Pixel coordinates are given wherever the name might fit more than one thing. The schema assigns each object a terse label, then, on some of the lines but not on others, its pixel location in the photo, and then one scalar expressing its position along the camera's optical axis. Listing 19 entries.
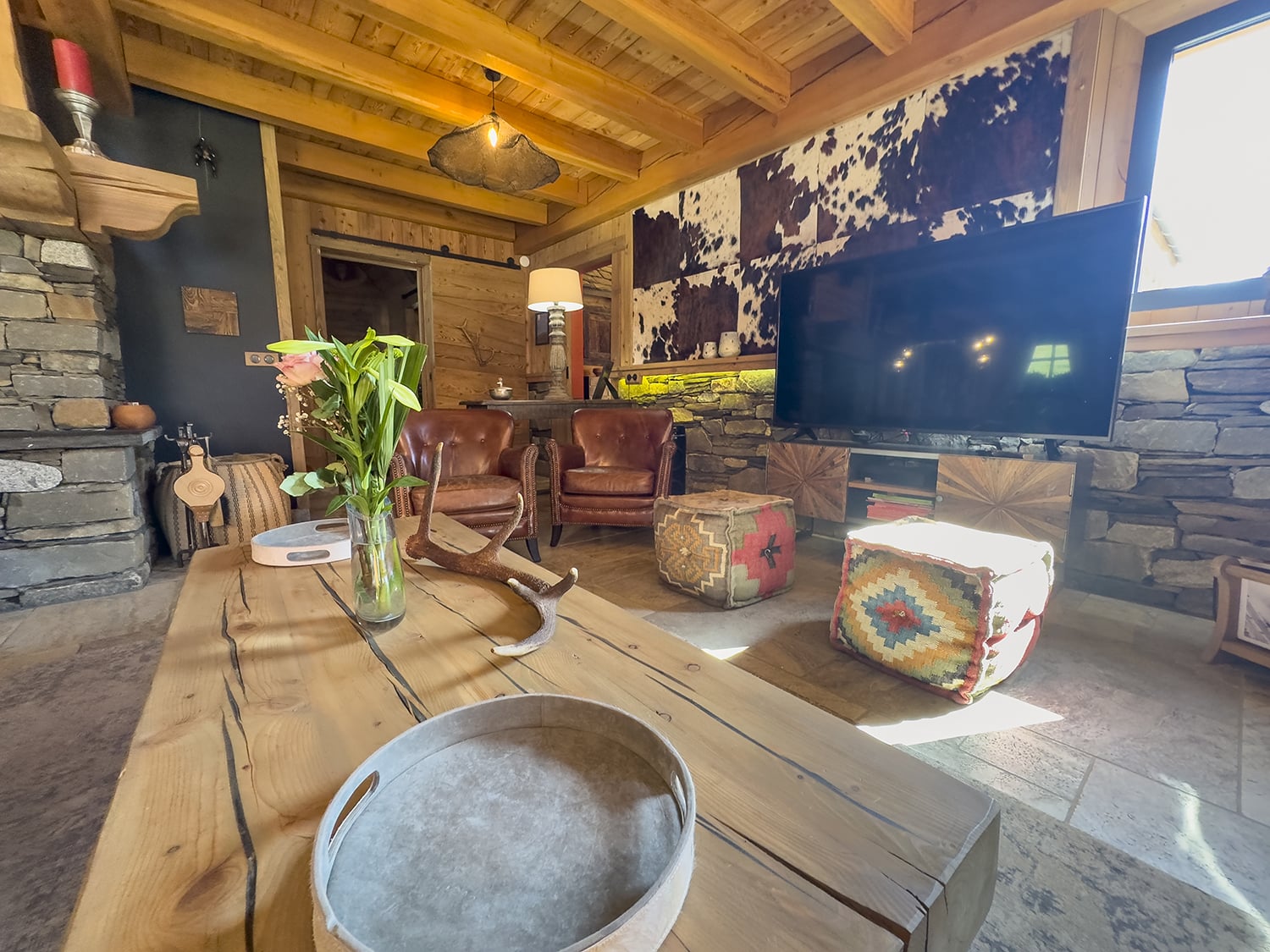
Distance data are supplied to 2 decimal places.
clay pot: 2.34
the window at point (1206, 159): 1.78
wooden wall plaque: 3.04
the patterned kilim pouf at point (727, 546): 1.96
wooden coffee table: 0.38
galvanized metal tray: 0.37
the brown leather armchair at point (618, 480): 2.77
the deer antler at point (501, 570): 0.85
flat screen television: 1.95
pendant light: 2.67
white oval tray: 1.29
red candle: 2.20
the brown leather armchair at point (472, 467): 2.45
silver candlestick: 2.22
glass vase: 0.92
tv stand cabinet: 1.99
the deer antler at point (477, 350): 5.00
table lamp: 3.70
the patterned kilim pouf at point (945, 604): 1.34
